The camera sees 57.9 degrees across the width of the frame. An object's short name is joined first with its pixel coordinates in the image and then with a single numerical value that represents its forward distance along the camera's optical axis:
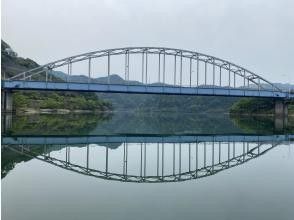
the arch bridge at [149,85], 52.13
